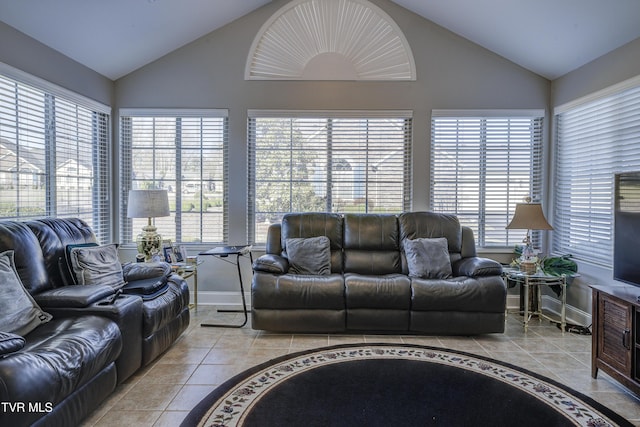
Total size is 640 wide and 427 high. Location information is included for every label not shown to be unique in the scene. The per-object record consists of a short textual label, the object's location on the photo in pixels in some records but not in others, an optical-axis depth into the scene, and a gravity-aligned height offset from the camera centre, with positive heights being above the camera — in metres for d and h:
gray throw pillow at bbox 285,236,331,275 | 3.72 -0.49
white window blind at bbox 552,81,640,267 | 3.27 +0.45
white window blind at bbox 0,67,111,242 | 2.97 +0.49
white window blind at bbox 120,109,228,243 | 4.36 +0.49
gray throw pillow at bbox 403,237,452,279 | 3.64 -0.50
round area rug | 2.10 -1.20
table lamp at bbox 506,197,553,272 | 3.64 -0.13
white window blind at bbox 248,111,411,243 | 4.39 +0.51
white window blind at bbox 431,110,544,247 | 4.36 +0.49
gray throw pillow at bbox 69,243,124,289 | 2.67 -0.45
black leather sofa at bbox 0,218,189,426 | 1.61 -0.71
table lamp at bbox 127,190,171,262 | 3.61 -0.04
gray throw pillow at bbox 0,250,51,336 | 1.98 -0.56
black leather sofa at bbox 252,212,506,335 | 3.29 -0.84
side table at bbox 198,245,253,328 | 3.52 -0.43
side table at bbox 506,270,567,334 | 3.54 -0.71
